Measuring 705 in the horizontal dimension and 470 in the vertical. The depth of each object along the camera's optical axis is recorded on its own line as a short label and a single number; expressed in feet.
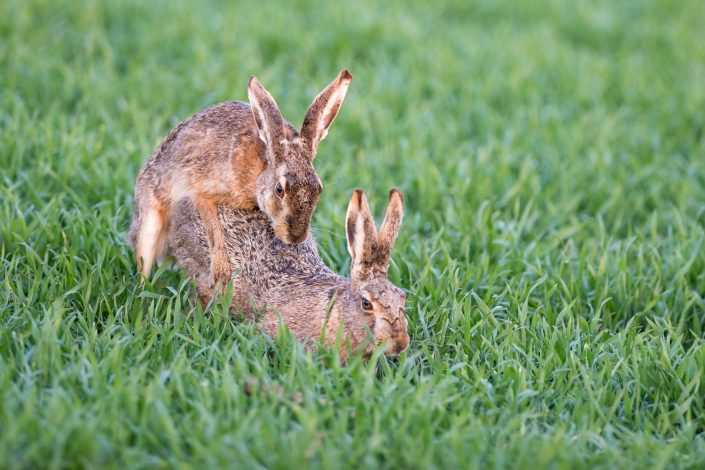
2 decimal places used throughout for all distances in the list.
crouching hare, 25.90
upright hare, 27.91
